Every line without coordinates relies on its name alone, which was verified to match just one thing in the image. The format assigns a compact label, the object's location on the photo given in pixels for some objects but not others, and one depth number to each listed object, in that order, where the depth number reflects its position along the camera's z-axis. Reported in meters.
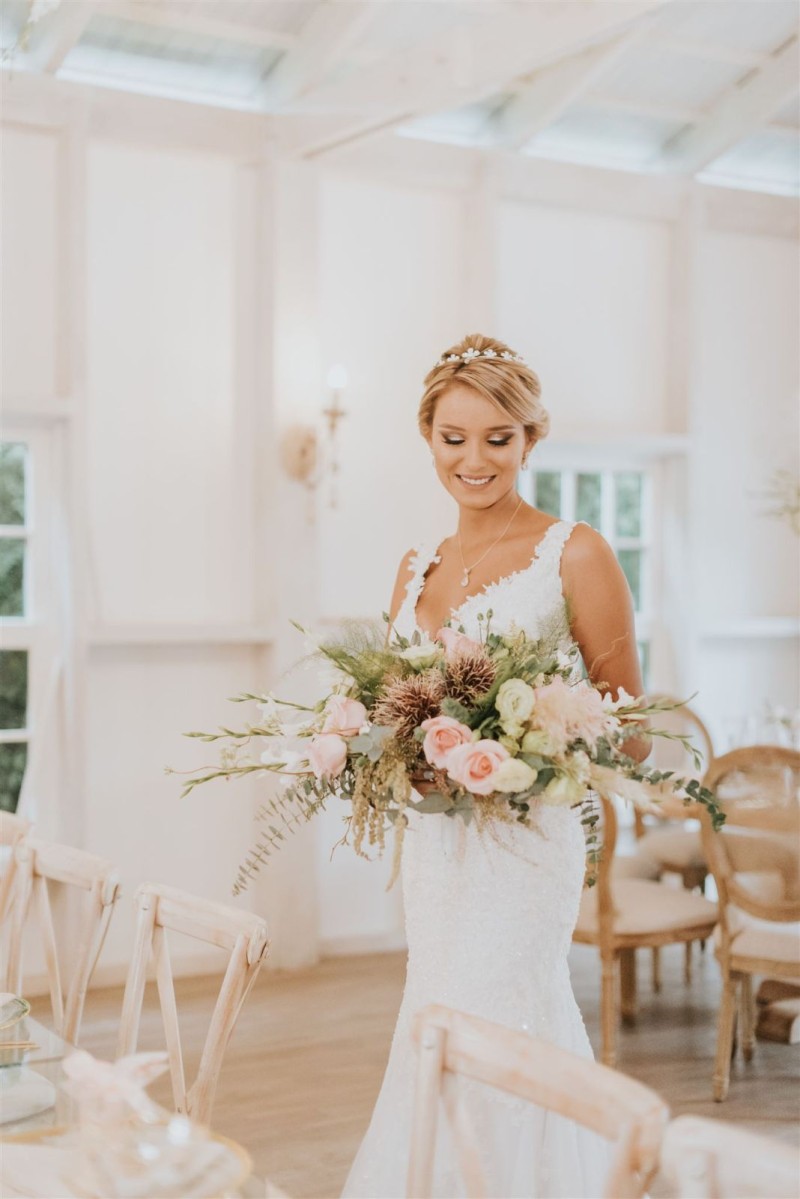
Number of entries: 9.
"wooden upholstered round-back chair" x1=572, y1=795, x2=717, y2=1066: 4.44
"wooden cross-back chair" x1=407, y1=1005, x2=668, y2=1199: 1.43
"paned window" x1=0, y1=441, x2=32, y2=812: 5.39
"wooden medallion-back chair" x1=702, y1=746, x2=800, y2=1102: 4.22
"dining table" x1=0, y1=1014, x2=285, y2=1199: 1.61
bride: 2.47
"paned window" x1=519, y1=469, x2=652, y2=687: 6.64
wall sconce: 5.69
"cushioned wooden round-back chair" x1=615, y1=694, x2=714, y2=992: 5.34
